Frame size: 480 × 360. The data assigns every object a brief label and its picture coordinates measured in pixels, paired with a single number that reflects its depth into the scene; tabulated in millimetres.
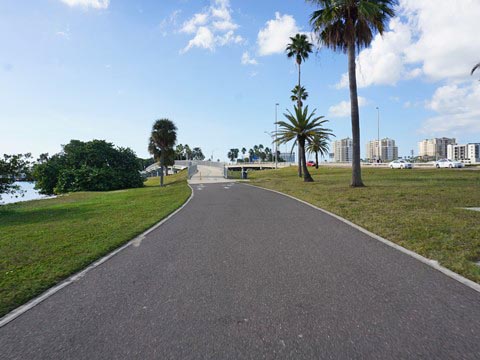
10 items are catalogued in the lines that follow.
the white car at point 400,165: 46469
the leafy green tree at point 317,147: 30172
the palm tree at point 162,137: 44375
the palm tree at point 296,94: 47250
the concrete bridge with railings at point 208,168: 53041
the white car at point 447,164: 42900
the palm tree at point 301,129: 29906
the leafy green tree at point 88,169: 40250
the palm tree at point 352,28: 19078
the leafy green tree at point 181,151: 157950
